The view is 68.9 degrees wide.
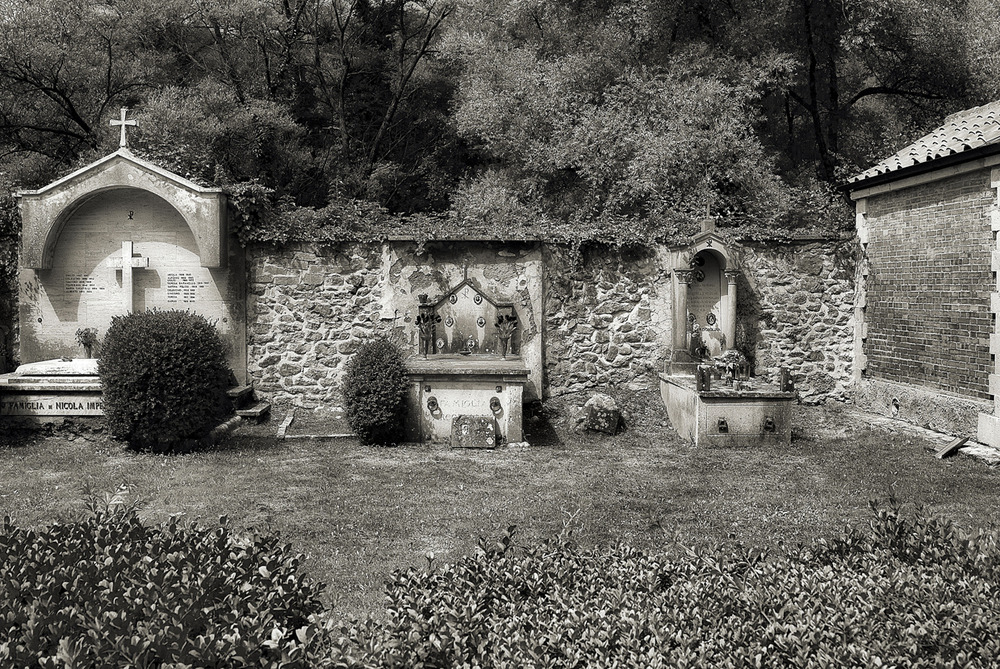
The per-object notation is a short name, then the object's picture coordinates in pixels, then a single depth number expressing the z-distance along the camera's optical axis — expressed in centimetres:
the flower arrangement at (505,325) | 1138
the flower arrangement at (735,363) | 1066
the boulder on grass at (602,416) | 1073
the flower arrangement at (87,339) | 1105
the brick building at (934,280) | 973
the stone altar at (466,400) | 992
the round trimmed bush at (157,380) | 895
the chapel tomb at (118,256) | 1095
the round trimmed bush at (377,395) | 974
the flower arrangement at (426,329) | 1129
